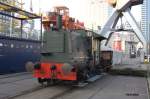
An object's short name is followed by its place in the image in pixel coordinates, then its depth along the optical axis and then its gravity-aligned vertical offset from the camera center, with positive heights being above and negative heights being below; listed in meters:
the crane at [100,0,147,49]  48.71 +9.56
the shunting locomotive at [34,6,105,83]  9.11 -0.16
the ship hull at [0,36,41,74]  13.44 -0.07
